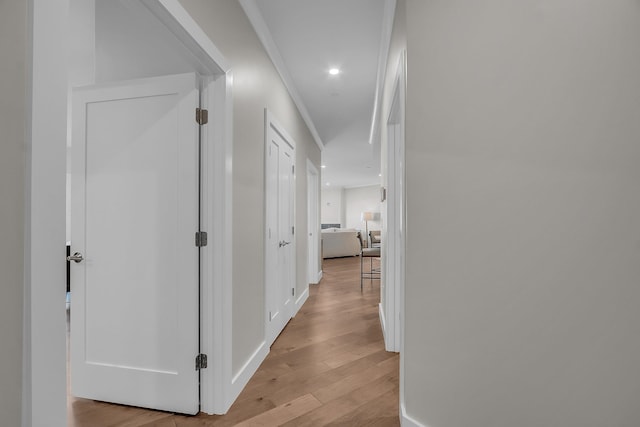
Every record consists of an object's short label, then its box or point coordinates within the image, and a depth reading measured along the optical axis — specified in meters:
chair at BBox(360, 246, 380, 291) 4.62
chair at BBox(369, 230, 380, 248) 7.70
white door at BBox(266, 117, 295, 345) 2.59
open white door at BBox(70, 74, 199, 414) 1.67
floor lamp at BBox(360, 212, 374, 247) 12.17
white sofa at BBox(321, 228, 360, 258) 8.45
